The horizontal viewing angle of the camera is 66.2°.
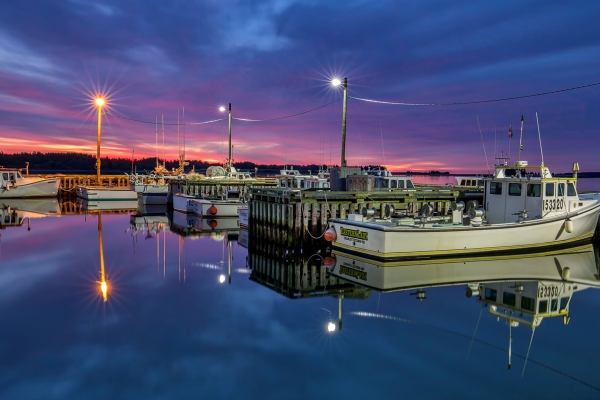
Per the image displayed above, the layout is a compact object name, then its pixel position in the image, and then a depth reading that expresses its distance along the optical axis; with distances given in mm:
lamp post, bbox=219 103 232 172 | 45031
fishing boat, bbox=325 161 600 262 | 16438
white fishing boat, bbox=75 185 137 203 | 48188
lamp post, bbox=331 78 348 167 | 25766
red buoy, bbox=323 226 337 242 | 18391
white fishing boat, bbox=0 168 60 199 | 48031
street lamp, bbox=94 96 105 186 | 55875
